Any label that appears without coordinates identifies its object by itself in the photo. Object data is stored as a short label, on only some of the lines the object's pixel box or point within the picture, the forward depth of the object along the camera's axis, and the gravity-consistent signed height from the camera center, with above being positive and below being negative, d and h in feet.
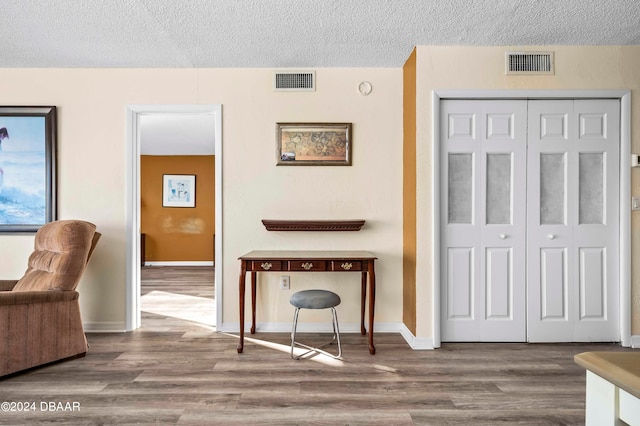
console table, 9.41 -1.39
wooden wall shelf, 10.93 -0.39
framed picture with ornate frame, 11.26 +2.01
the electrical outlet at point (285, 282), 11.27 -2.17
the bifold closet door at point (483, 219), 10.02 -0.23
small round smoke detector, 11.31 +3.75
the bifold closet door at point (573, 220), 10.03 -0.26
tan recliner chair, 7.98 -2.08
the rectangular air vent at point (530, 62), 10.04 +4.03
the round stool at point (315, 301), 9.06 -2.22
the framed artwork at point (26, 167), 11.24 +1.35
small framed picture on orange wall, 26.94 +1.50
